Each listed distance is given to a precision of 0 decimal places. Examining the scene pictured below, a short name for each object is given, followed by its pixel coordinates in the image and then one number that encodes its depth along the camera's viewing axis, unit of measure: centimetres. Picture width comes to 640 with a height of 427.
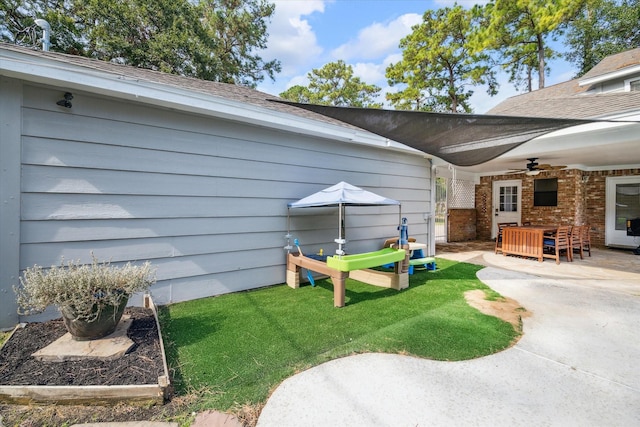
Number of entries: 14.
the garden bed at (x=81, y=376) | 171
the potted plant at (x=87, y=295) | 212
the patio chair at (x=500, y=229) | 750
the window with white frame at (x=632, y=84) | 724
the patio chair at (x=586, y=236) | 717
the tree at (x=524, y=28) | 1384
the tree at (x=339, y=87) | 2192
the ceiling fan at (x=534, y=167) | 673
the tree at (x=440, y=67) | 1641
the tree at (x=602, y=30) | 1405
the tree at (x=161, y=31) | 1044
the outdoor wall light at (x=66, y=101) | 285
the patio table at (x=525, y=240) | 650
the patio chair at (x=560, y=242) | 629
